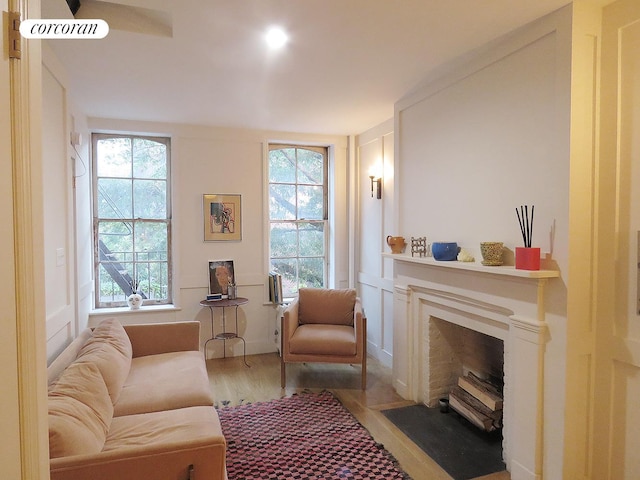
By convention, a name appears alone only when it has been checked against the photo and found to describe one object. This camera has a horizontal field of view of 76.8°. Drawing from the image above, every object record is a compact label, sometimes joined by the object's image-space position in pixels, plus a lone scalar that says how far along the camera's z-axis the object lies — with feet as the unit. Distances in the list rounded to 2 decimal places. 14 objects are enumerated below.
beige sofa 4.96
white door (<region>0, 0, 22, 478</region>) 2.69
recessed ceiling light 7.32
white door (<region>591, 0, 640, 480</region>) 6.31
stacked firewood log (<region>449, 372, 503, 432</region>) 8.95
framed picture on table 14.47
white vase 13.74
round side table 13.58
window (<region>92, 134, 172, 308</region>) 13.85
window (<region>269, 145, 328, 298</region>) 15.72
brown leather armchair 11.41
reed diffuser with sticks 6.82
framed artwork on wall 14.52
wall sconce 13.74
